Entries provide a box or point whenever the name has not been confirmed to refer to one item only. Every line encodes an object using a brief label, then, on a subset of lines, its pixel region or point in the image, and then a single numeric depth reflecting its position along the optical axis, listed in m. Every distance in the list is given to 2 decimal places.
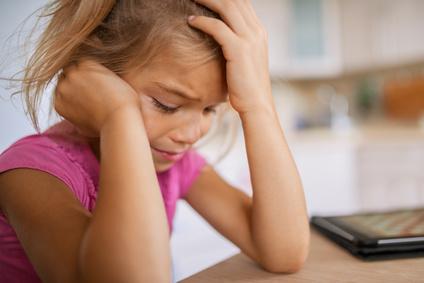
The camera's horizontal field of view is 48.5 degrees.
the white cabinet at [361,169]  2.63
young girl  0.59
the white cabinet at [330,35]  3.12
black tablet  0.65
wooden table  0.57
